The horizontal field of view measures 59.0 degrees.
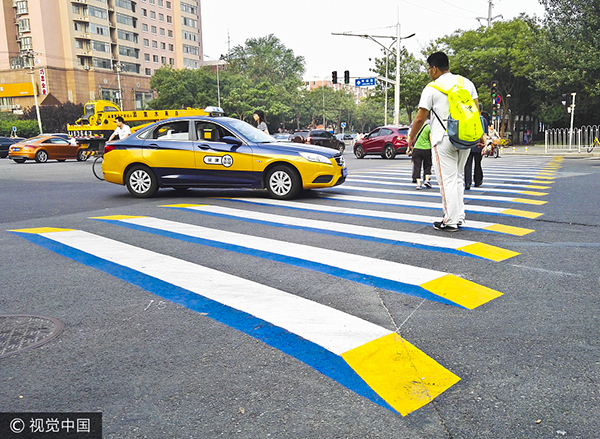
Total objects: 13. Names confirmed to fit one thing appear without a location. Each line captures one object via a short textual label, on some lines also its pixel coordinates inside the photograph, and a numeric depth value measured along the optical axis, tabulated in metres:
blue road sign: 43.16
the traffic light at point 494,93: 28.16
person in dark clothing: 11.05
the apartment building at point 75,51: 68.44
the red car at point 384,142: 26.36
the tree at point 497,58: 42.03
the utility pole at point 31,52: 66.81
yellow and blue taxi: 10.07
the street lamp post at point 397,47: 31.75
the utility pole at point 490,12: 46.60
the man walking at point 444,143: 6.56
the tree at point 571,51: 31.09
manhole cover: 3.36
